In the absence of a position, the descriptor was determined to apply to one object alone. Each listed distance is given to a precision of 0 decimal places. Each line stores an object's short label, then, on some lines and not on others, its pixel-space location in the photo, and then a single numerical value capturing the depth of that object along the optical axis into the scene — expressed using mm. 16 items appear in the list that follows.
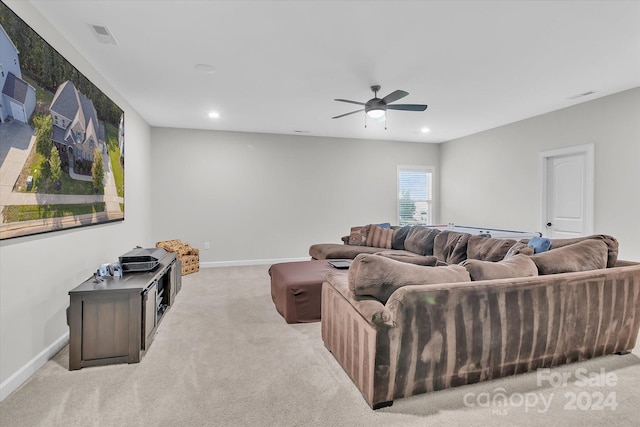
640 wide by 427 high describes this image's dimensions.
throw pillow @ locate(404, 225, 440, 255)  4532
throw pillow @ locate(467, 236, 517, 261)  3076
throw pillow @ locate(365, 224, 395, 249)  5332
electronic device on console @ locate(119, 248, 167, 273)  2922
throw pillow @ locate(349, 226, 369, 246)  5581
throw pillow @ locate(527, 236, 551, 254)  2732
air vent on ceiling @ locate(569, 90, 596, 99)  3994
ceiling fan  3551
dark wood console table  2305
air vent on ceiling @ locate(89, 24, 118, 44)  2561
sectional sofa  1814
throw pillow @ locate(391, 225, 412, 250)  5195
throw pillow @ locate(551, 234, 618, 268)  2477
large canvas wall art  1976
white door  4387
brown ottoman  3166
